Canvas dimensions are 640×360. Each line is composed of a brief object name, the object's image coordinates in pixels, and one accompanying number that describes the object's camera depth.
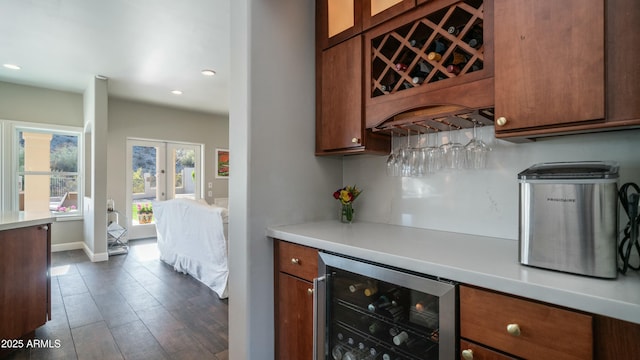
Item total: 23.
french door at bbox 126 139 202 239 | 5.77
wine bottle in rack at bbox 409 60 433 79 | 1.41
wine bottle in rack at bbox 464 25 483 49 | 1.27
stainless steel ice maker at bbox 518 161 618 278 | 0.85
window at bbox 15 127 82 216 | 4.71
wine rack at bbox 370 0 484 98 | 1.28
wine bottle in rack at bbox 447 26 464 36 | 1.31
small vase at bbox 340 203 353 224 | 1.89
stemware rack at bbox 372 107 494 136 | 1.29
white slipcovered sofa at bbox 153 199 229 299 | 3.07
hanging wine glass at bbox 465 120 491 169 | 1.41
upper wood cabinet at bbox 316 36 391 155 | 1.67
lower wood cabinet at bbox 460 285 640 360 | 0.75
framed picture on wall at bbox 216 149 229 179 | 6.68
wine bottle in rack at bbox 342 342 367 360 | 1.33
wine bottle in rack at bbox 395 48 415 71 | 1.53
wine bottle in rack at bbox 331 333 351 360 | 1.41
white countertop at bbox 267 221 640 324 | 0.75
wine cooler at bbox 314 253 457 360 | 1.02
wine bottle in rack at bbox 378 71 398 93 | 1.59
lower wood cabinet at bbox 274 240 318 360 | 1.49
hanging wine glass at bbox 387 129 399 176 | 1.71
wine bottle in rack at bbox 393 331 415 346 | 1.17
